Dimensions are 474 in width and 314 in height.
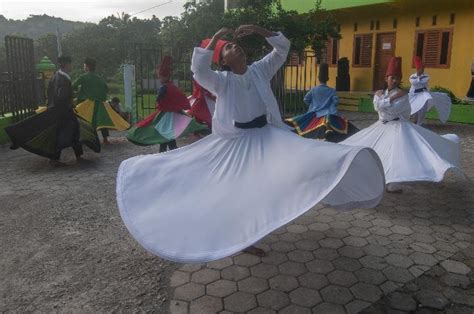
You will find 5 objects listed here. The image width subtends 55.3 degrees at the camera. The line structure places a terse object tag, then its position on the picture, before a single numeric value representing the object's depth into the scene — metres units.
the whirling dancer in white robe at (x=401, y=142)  5.16
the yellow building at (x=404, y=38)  14.07
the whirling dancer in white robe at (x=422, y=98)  10.28
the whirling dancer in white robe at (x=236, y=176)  2.89
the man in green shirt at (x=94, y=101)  8.74
